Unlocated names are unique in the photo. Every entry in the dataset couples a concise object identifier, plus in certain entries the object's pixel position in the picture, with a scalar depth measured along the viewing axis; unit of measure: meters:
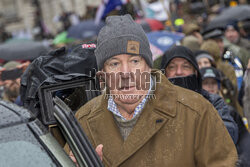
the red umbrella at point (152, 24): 11.30
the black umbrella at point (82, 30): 14.88
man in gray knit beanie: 2.73
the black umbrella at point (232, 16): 10.91
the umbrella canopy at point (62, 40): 14.96
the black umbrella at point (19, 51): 9.49
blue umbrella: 7.91
